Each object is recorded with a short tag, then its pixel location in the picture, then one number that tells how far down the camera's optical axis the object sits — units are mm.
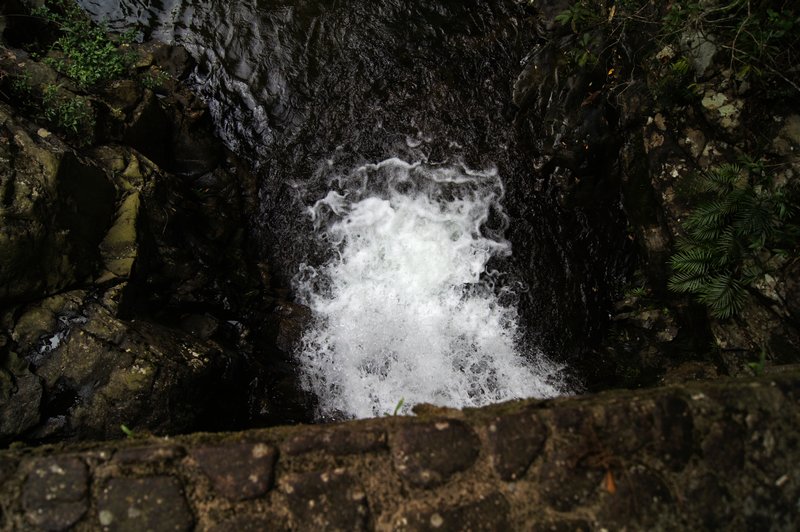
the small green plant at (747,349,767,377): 2646
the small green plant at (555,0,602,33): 4648
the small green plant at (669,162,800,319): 4234
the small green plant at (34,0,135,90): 5234
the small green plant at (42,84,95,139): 4707
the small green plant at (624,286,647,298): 5508
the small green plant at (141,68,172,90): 5827
